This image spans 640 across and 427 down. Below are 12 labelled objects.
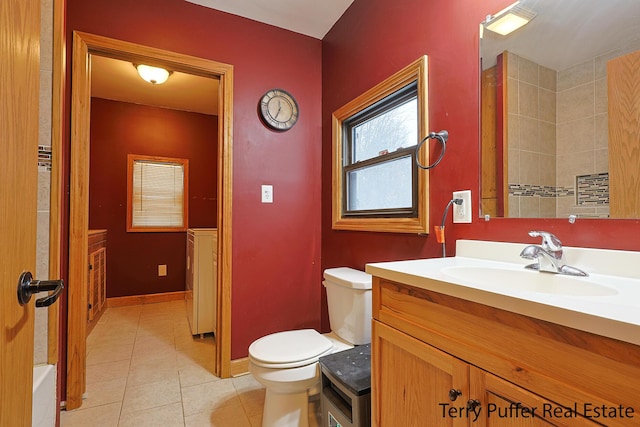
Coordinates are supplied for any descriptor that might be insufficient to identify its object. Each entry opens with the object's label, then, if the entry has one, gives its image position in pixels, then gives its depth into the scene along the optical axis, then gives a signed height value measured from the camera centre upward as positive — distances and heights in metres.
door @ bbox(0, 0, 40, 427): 0.55 +0.05
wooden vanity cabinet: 0.49 -0.32
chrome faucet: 0.90 -0.11
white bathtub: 1.10 -0.71
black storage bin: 1.08 -0.66
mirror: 0.84 +0.34
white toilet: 1.32 -0.64
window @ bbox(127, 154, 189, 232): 3.66 +0.29
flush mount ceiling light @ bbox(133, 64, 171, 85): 2.67 +1.31
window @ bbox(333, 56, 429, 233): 1.47 +0.36
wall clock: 2.15 +0.79
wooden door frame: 1.68 +0.23
